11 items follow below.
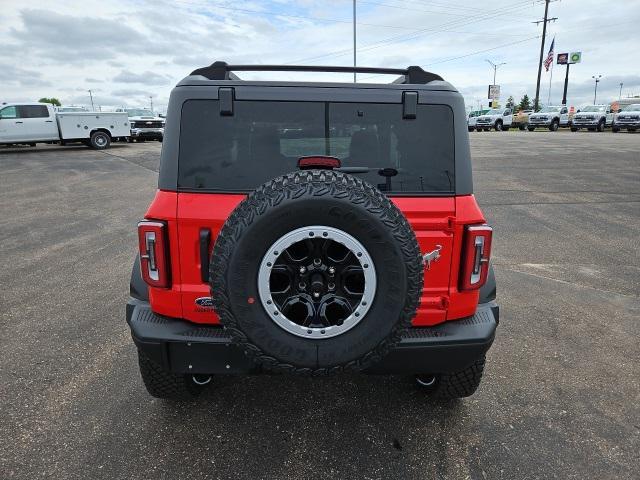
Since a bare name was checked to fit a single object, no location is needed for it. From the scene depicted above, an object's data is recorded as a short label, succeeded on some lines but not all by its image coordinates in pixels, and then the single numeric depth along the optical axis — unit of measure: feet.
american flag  162.61
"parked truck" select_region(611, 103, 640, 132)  95.71
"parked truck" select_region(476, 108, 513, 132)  123.03
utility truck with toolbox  64.95
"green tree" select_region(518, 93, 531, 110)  329.52
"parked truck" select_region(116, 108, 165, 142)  84.53
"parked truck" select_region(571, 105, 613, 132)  108.06
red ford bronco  6.67
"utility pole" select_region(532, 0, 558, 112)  164.14
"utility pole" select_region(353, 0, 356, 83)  109.44
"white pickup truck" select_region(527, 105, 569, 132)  116.67
